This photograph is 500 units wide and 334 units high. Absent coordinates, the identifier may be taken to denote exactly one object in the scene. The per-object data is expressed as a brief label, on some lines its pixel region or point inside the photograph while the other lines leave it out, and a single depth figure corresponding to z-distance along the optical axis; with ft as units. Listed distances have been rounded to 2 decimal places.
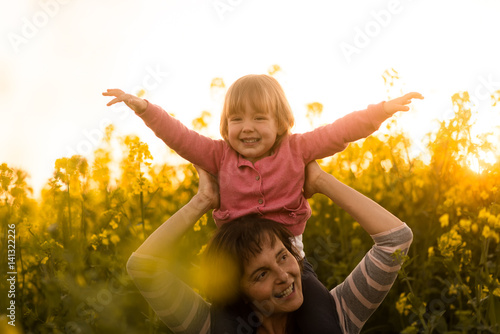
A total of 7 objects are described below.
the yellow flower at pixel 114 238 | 11.69
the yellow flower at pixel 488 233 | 8.95
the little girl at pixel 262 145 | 8.13
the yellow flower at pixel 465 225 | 9.62
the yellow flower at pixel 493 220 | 9.06
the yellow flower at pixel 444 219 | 10.53
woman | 7.22
